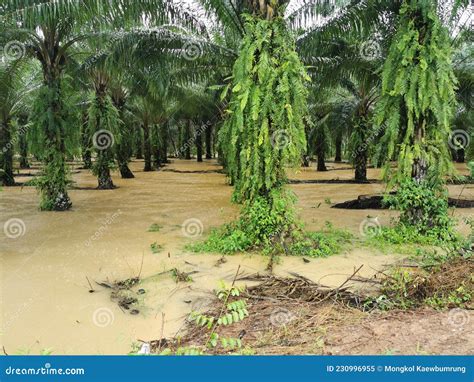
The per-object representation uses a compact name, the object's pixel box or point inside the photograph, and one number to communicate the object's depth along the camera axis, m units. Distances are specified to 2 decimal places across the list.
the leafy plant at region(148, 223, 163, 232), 9.41
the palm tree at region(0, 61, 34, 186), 18.03
